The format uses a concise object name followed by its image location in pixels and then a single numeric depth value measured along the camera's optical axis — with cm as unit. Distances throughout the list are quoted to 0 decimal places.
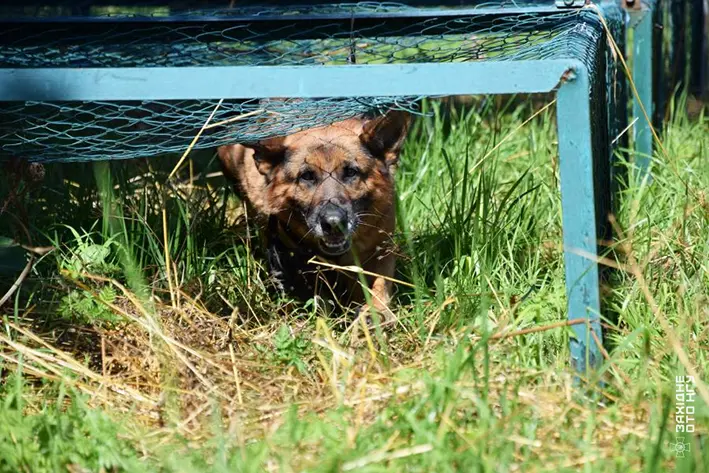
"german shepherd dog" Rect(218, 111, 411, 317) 895
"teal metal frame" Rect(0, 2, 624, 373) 621
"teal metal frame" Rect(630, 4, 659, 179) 1121
